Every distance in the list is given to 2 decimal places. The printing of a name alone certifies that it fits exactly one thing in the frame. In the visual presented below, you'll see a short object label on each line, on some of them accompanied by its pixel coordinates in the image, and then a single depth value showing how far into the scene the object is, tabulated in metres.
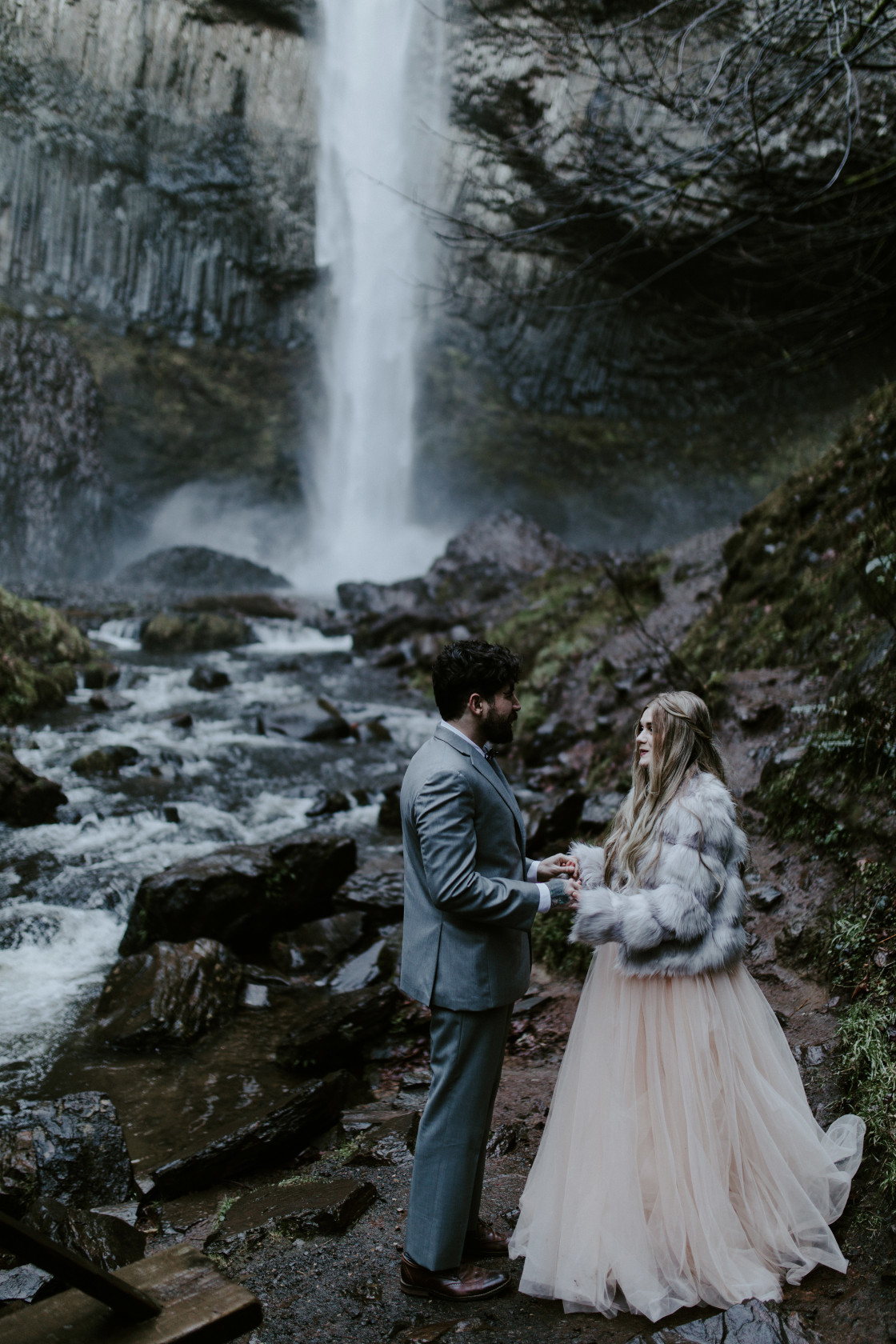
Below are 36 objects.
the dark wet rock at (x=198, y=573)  24.06
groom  2.60
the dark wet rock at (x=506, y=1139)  3.70
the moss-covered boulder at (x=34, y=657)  10.67
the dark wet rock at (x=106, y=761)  8.95
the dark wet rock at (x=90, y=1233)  2.88
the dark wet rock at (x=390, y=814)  8.43
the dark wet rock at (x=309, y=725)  11.23
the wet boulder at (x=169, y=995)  4.94
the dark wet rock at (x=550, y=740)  9.50
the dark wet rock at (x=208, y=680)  13.20
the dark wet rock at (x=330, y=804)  8.68
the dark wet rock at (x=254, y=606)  19.77
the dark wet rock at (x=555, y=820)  6.54
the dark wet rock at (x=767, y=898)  4.63
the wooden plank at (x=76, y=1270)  1.64
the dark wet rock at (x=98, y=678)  12.44
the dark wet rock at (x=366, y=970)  5.57
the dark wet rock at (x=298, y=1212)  3.15
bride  2.53
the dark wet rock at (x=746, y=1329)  2.26
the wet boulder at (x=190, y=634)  16.03
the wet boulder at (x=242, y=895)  5.93
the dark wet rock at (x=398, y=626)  16.67
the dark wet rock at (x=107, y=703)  11.33
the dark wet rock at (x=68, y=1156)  3.45
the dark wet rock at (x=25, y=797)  7.59
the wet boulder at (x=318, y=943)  6.00
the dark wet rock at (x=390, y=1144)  3.70
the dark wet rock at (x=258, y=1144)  3.70
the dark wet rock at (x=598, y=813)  6.20
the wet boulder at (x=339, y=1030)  4.73
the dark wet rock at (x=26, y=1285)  2.71
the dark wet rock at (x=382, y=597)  18.36
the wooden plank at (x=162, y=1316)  1.91
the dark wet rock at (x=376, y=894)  6.60
